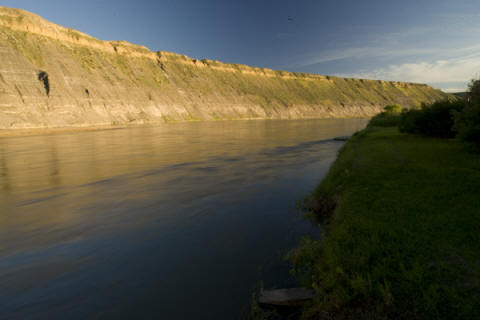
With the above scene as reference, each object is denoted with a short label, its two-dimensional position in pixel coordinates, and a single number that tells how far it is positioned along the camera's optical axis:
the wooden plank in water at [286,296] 4.52
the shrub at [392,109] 56.48
